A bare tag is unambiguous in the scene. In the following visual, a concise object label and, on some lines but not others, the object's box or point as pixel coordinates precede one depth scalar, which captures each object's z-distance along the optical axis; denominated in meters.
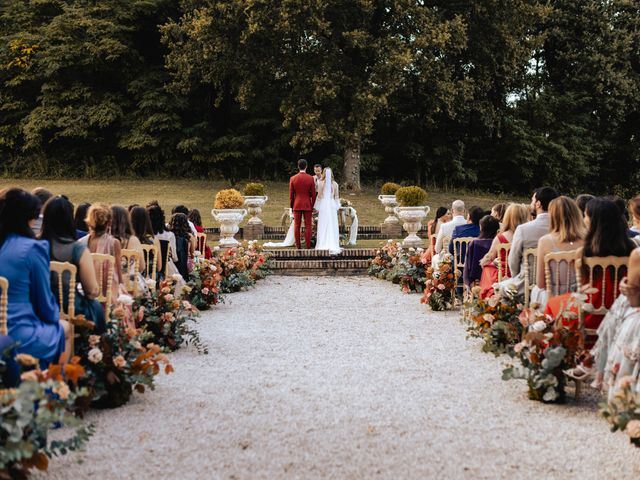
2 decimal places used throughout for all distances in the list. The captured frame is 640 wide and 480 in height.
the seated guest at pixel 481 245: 8.67
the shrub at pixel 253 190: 19.56
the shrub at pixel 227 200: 17.08
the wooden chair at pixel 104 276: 5.63
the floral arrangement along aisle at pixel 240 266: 12.34
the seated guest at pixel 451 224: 10.21
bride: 16.20
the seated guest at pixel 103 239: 6.41
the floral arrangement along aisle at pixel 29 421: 3.46
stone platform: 14.80
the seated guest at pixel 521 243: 6.95
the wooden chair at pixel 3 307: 4.12
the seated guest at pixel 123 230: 7.16
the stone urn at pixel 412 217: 17.48
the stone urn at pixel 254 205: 19.00
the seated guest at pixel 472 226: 9.60
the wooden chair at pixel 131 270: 6.76
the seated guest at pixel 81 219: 7.66
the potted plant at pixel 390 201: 19.64
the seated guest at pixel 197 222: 11.70
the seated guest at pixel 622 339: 4.57
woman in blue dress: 4.50
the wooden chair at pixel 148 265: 7.47
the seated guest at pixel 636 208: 6.33
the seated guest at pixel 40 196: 7.44
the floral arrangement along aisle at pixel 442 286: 9.99
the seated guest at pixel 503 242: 7.75
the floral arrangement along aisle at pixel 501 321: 6.82
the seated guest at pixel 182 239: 10.01
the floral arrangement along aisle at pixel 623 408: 3.97
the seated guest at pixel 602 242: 5.52
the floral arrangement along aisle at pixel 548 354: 5.37
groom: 15.52
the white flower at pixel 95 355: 5.05
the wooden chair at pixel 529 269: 6.55
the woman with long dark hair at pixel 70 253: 5.37
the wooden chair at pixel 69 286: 5.07
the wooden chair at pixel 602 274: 5.46
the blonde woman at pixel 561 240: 6.10
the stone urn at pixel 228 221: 16.45
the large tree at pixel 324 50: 24.66
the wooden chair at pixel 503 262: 7.71
